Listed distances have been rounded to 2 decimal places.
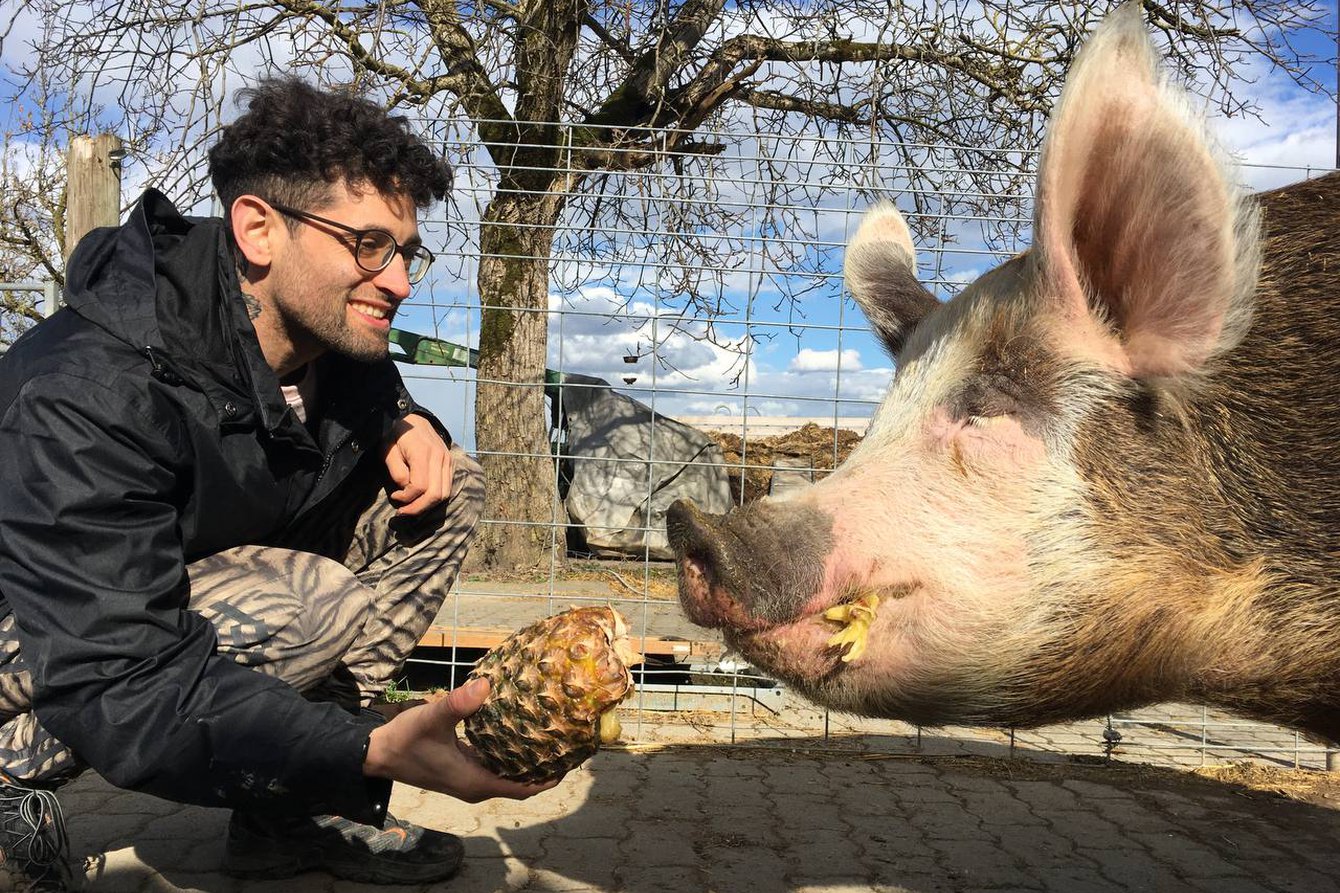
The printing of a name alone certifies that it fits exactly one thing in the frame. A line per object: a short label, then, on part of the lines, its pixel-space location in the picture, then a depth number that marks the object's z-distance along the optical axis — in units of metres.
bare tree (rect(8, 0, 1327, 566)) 5.68
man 1.80
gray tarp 8.04
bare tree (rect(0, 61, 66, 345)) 8.37
